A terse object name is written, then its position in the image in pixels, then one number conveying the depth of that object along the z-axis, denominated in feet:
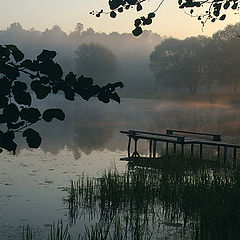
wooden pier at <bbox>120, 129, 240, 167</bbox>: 69.60
